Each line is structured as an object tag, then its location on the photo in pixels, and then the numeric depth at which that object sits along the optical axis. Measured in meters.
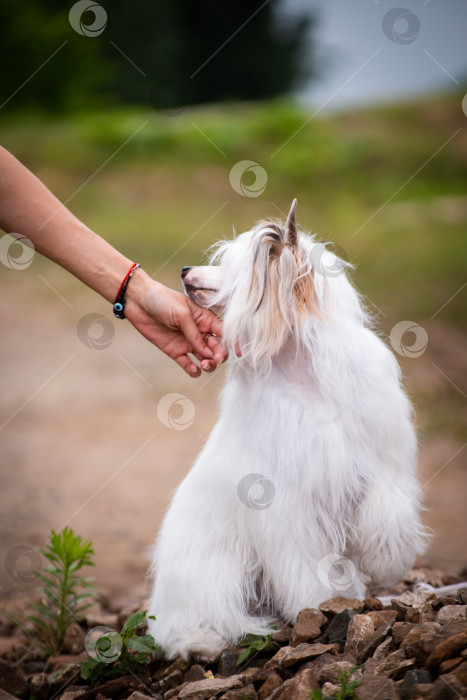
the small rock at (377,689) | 1.93
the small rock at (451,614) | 2.35
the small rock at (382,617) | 2.42
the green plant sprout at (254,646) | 2.57
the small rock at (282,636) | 2.63
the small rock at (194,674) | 2.56
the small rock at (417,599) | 2.57
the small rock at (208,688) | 2.35
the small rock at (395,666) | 2.08
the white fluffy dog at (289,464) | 2.60
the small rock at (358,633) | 2.33
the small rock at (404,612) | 2.44
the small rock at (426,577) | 3.42
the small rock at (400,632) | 2.25
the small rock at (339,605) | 2.57
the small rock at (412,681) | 1.94
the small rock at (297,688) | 2.11
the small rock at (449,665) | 1.97
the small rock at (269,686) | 2.28
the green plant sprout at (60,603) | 3.08
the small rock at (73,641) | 3.26
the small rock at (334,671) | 2.14
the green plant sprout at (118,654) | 2.62
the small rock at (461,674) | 1.88
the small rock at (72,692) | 2.55
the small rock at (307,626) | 2.49
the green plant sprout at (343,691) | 1.95
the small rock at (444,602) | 2.52
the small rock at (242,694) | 2.26
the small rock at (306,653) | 2.36
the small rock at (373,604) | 2.62
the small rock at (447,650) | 2.01
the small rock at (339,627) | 2.46
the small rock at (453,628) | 2.12
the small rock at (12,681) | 2.76
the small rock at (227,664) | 2.57
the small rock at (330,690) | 2.04
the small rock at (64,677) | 2.75
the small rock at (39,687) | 2.72
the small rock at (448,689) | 1.85
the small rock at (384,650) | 2.22
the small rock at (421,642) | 2.11
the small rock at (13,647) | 3.28
